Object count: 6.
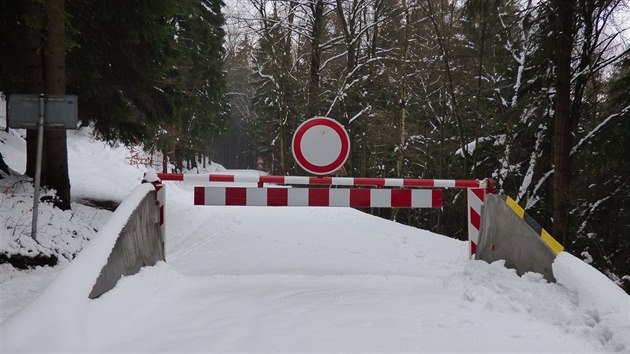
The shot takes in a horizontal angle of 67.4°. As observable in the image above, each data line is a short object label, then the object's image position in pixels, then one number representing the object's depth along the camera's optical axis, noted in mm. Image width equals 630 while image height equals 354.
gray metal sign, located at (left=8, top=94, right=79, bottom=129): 6523
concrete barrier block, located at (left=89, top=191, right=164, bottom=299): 3230
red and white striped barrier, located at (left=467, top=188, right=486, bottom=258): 5439
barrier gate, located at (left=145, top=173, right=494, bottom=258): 5434
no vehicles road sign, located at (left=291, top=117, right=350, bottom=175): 5586
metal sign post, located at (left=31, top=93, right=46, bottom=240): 6398
